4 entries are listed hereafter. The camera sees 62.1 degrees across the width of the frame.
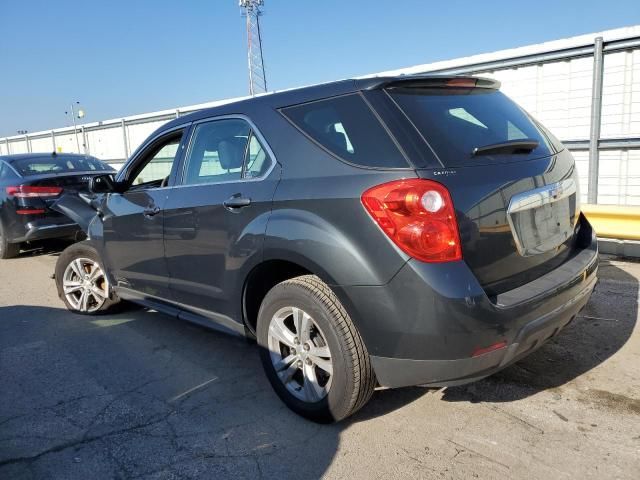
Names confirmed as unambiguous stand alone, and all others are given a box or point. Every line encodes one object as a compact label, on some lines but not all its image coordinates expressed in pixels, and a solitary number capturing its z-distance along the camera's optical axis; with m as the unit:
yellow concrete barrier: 5.57
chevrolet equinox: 2.40
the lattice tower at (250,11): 43.28
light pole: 16.56
